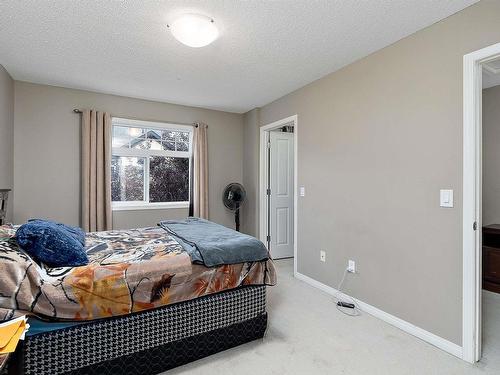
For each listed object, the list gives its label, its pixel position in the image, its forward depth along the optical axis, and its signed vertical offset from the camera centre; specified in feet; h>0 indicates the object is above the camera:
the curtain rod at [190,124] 13.76 +3.28
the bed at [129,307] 4.53 -2.40
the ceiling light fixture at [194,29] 6.41 +3.82
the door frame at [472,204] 6.00 -0.36
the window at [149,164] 12.80 +1.12
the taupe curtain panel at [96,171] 11.44 +0.67
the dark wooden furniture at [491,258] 9.64 -2.55
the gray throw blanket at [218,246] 6.19 -1.46
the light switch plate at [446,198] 6.42 -0.24
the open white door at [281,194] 14.25 -0.37
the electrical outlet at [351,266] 8.90 -2.61
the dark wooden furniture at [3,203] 7.80 -0.51
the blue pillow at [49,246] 5.21 -1.17
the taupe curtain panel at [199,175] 13.89 +0.61
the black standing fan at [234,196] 14.06 -0.47
